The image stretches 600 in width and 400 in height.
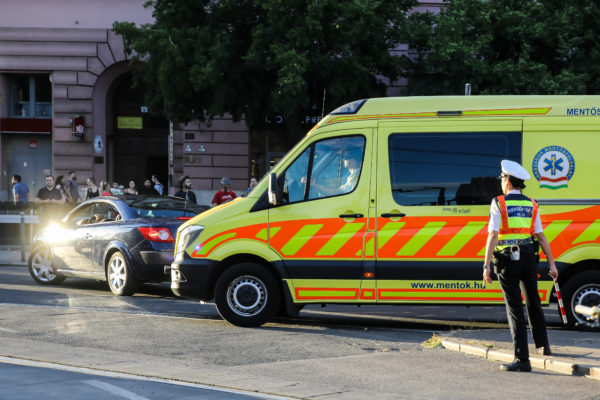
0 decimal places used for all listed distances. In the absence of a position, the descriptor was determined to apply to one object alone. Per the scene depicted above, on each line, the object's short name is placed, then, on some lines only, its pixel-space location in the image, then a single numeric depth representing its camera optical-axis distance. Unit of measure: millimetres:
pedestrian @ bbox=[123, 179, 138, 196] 23061
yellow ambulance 9445
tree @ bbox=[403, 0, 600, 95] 22812
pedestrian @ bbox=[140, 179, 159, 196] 25292
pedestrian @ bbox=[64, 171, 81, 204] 22469
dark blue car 12625
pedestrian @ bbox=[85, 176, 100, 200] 21264
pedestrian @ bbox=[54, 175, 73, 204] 20750
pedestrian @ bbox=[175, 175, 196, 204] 19188
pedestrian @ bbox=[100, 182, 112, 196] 21378
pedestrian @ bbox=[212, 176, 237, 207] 18297
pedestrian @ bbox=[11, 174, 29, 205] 22750
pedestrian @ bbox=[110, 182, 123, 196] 22116
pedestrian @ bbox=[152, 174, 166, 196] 24202
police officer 7320
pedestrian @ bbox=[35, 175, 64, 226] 20094
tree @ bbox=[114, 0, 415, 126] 22141
